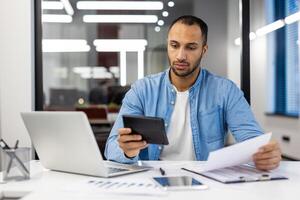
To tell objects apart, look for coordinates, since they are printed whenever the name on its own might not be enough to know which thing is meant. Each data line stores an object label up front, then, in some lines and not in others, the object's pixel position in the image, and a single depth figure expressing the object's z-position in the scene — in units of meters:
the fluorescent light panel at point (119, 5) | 3.93
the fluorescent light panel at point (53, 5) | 2.77
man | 1.95
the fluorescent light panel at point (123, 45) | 4.41
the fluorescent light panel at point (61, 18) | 4.09
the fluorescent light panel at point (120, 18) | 4.35
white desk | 1.09
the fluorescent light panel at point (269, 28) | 5.85
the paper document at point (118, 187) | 1.13
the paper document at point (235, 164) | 1.29
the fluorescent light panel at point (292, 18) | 5.01
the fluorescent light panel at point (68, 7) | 3.98
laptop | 1.28
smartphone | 1.19
